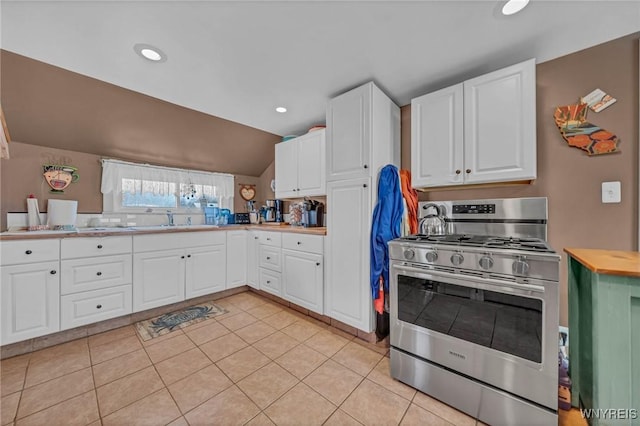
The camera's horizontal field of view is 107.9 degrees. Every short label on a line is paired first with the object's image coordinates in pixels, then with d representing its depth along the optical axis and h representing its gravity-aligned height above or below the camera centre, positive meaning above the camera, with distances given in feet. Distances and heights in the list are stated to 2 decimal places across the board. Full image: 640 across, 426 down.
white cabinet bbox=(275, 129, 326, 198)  8.45 +1.83
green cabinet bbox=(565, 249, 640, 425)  3.18 -1.85
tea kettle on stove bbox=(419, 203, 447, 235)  6.42 -0.29
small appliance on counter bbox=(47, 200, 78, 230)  7.51 +0.00
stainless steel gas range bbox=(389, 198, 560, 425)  3.66 -1.95
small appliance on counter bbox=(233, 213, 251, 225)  11.68 -0.24
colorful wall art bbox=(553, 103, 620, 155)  4.93 +1.77
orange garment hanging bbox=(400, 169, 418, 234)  6.87 +0.35
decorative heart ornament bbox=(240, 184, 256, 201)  12.69 +1.19
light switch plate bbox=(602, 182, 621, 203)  4.86 +0.42
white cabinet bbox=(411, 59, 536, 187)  5.05 +1.97
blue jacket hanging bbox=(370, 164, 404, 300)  5.98 -0.22
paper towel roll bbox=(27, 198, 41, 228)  7.17 +0.03
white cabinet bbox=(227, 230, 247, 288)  9.84 -1.94
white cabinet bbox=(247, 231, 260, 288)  9.93 -1.94
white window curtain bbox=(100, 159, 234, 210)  8.78 +1.59
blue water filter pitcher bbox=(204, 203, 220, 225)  11.27 -0.05
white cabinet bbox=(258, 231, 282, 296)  8.83 -1.93
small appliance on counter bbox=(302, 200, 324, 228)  8.97 +0.00
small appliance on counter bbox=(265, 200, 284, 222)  11.68 +0.11
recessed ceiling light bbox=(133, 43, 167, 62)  5.21 +3.74
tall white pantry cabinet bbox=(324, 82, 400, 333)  6.30 +0.72
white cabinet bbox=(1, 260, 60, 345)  5.67 -2.20
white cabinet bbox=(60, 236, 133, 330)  6.42 -1.92
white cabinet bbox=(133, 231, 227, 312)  7.64 -1.94
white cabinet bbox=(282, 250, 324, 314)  7.44 -2.22
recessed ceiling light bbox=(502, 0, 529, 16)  4.00 +3.62
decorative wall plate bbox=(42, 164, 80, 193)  7.60 +1.27
